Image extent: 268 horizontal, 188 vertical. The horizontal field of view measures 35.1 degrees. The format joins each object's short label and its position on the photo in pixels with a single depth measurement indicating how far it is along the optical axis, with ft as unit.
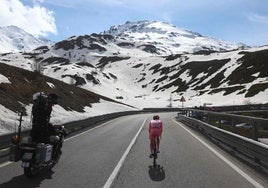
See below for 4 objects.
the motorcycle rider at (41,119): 33.24
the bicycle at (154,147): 37.94
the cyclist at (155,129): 40.09
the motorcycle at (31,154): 30.09
